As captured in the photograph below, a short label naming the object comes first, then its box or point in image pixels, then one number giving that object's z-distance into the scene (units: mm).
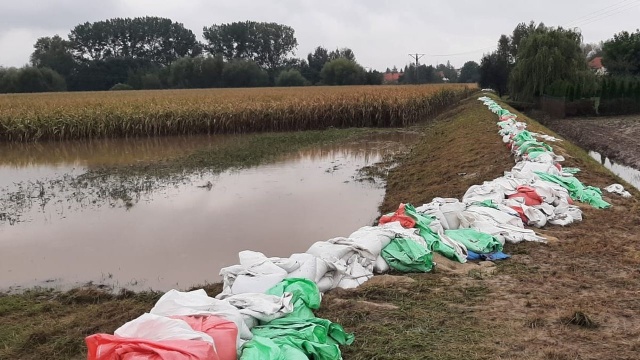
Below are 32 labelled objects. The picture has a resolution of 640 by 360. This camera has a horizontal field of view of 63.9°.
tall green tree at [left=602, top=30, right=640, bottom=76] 33562
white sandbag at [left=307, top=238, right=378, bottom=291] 3988
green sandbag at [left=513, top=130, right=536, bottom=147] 9359
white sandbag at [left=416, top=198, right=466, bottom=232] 5070
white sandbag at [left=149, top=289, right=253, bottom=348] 2830
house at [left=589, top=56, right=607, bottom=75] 54281
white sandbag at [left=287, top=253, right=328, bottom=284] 3715
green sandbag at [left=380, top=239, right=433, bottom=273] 4277
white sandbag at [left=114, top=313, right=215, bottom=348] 2469
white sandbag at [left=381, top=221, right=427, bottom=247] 4445
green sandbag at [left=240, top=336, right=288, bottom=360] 2586
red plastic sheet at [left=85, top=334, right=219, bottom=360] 2291
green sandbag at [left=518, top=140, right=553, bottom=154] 8508
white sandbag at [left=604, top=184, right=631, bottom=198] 6680
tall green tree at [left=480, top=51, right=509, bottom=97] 34688
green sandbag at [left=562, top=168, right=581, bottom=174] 7672
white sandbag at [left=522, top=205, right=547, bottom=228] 5434
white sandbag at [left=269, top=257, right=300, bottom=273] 3779
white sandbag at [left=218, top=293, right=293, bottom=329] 3039
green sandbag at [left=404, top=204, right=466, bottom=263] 4516
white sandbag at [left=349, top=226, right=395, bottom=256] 4223
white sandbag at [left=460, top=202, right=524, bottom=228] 5191
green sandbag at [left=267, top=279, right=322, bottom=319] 3291
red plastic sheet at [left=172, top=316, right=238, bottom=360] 2592
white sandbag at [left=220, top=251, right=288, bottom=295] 3535
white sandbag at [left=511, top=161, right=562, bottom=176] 6854
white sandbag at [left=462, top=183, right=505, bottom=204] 5789
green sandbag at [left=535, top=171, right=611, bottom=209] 6230
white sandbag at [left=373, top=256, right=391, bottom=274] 4242
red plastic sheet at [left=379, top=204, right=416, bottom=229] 4727
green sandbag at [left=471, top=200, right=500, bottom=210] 5529
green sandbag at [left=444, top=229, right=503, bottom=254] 4648
